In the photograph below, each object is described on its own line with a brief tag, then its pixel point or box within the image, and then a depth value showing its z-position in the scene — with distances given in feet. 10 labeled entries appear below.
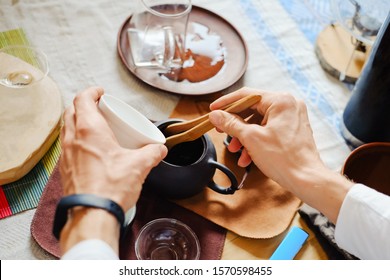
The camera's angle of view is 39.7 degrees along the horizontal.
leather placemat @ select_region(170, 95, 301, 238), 2.76
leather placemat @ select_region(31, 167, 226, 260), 2.57
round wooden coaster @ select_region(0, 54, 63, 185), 2.75
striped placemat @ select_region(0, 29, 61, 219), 2.69
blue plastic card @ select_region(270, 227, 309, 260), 2.67
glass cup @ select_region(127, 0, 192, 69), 3.48
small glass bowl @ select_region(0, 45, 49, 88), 3.12
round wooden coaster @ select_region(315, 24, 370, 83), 3.70
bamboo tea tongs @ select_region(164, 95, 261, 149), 2.55
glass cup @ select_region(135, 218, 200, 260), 2.59
